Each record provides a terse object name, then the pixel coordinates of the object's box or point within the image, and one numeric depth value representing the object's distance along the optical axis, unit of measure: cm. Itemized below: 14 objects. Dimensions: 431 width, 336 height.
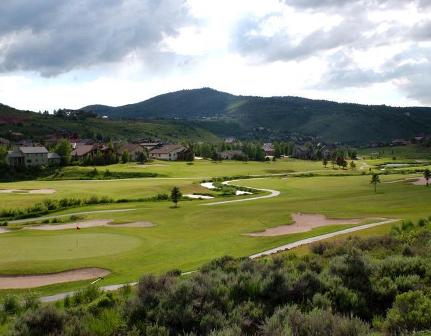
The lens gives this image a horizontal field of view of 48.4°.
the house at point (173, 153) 17375
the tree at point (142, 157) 15265
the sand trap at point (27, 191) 8498
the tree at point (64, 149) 14138
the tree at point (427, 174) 8725
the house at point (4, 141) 17088
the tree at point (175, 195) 7056
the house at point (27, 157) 13350
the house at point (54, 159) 13675
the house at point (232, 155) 18238
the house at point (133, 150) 16075
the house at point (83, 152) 14675
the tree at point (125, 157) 15212
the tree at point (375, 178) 8231
